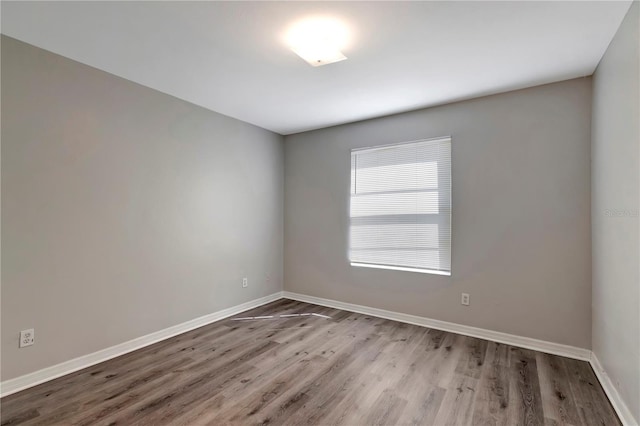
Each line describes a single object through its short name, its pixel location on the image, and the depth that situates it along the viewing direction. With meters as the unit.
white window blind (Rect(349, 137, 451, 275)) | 3.52
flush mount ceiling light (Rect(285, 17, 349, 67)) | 2.04
